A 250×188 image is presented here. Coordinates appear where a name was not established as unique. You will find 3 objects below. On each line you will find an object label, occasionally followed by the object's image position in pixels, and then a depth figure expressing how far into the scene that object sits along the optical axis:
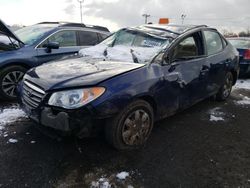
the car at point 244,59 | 6.01
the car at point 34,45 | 3.56
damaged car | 2.06
